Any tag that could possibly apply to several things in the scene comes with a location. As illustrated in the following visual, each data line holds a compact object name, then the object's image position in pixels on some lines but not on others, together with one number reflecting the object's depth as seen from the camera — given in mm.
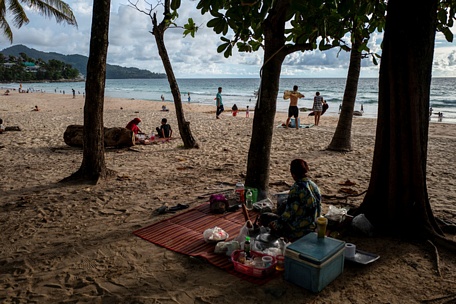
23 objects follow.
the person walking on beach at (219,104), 16469
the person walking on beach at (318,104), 14195
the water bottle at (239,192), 4949
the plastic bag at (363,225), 3861
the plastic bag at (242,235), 3562
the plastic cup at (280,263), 3161
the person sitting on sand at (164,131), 10695
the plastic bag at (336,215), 4012
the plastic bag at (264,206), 4602
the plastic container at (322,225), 2994
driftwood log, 9109
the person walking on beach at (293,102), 12031
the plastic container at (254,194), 4930
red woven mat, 3350
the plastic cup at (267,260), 3087
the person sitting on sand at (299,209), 3422
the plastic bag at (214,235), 3682
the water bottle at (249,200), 4750
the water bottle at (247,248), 3242
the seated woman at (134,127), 9789
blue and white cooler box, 2785
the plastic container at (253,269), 3012
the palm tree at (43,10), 12891
